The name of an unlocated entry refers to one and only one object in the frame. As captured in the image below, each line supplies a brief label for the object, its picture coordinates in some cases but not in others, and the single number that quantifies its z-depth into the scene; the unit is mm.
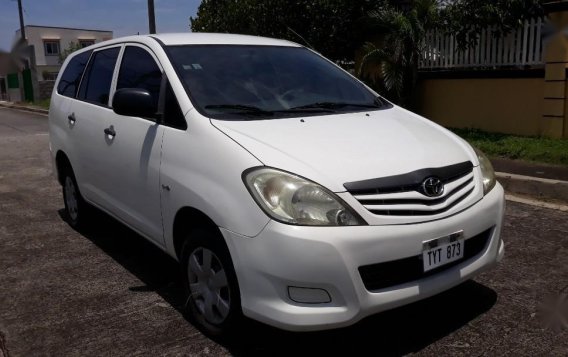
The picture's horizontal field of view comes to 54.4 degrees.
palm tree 9242
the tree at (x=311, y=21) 10734
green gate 28162
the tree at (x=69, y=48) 28822
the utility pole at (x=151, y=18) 12797
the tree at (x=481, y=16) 7879
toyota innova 2398
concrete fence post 7391
